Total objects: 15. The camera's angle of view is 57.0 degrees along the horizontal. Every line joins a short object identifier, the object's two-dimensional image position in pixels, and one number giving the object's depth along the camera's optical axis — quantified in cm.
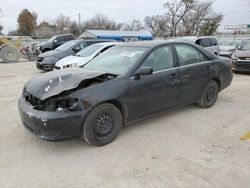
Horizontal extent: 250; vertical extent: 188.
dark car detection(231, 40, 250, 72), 941
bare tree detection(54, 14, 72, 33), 6626
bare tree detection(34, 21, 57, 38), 5481
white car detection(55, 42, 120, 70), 833
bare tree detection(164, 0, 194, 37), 4821
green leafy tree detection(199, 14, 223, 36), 4866
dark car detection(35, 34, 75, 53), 1580
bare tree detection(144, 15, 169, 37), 5810
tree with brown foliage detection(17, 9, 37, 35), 6376
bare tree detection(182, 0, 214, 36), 5146
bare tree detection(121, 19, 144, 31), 6649
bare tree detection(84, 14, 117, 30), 6662
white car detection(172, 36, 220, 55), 1309
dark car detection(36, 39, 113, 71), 985
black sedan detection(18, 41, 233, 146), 312
